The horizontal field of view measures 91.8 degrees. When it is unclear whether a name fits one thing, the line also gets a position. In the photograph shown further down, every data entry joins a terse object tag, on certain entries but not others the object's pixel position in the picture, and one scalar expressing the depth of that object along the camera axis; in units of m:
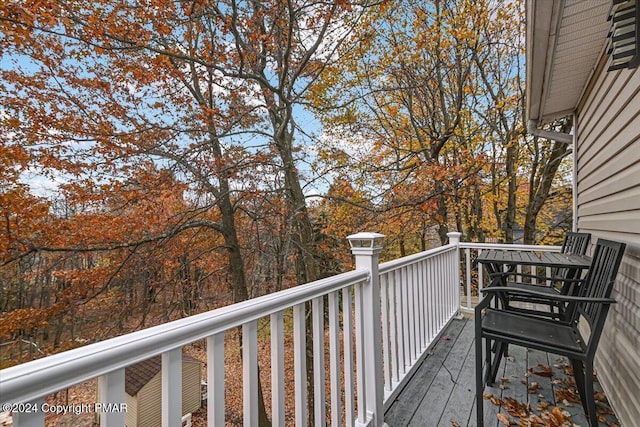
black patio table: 2.35
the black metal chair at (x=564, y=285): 2.46
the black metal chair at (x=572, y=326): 1.69
